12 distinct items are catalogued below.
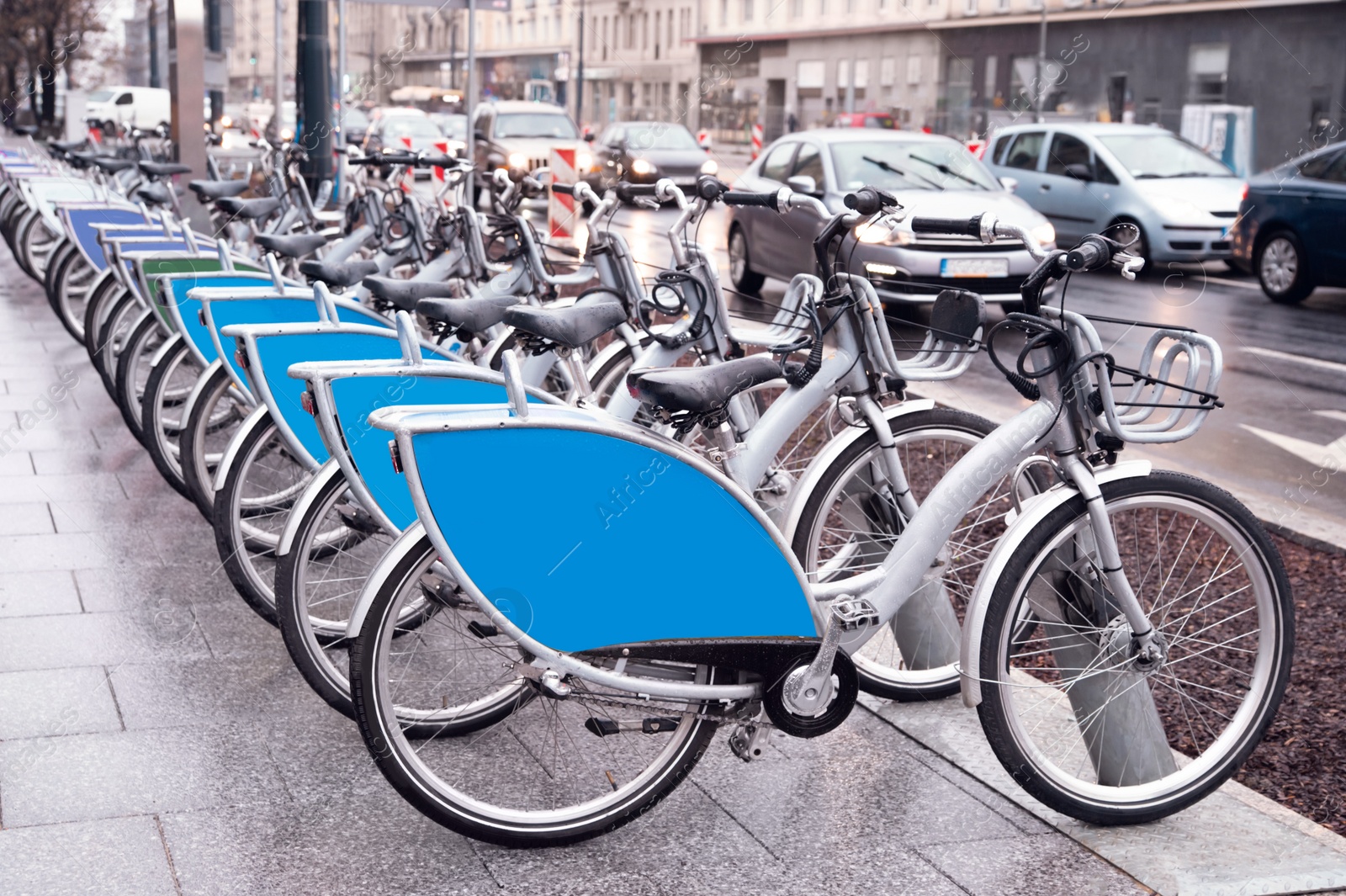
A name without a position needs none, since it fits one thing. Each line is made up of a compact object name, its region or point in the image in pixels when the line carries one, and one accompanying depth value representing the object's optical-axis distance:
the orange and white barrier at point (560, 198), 12.95
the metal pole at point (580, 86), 49.88
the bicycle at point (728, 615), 2.89
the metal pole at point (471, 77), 15.61
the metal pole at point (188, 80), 12.95
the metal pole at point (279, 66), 21.95
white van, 38.69
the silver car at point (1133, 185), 15.80
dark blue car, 13.37
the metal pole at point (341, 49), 17.89
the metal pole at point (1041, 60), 41.30
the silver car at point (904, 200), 11.59
